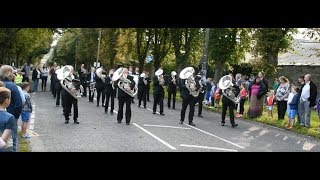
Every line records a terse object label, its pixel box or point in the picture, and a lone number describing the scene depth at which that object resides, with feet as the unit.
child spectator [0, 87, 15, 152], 19.08
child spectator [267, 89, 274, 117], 61.11
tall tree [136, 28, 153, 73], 138.10
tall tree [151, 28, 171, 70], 134.72
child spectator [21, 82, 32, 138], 37.11
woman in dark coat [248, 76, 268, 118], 58.39
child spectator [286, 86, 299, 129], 51.83
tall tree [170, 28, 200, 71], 119.34
